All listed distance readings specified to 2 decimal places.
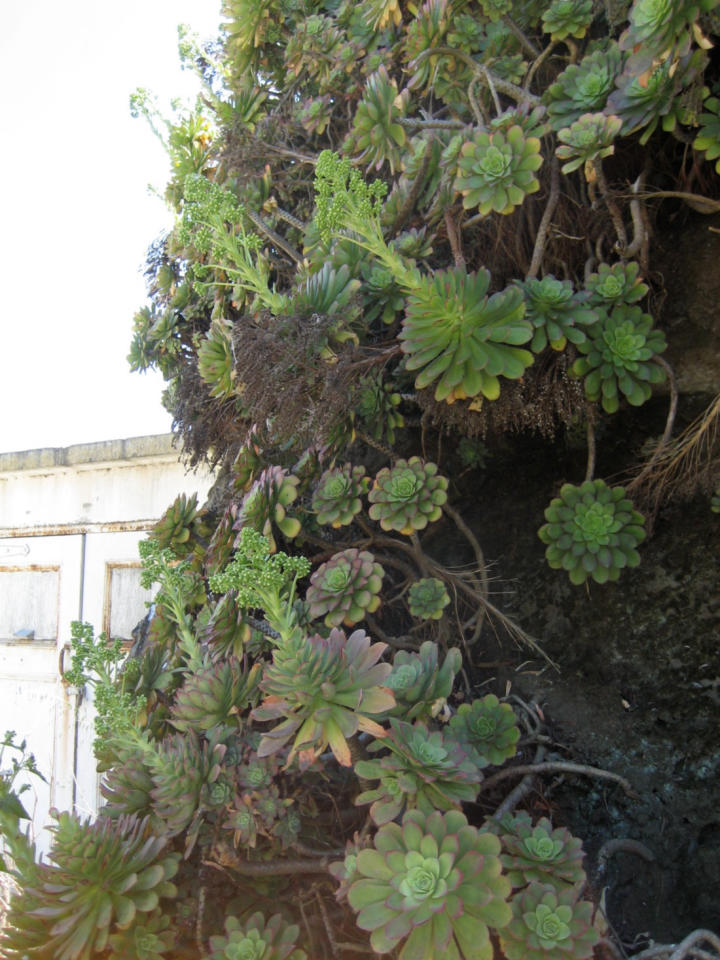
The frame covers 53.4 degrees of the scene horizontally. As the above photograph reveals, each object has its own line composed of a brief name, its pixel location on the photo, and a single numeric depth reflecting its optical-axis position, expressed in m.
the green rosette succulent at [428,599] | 1.65
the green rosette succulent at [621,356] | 1.54
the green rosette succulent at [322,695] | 1.05
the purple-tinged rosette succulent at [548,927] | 1.03
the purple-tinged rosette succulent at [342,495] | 1.64
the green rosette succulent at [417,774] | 1.10
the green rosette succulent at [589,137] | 1.42
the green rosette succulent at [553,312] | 1.48
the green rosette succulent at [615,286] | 1.55
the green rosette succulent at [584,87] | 1.48
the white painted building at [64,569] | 3.91
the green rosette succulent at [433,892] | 0.94
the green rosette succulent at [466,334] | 1.38
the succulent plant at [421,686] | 1.22
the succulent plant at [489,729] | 1.32
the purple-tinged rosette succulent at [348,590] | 1.45
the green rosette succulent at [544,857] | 1.13
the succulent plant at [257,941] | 1.15
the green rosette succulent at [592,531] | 1.56
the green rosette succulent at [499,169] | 1.43
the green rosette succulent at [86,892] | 1.15
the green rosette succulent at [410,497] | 1.56
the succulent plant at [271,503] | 1.61
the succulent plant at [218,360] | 2.03
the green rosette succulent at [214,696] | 1.38
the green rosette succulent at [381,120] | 1.66
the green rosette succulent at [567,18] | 1.63
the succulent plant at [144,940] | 1.17
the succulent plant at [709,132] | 1.46
